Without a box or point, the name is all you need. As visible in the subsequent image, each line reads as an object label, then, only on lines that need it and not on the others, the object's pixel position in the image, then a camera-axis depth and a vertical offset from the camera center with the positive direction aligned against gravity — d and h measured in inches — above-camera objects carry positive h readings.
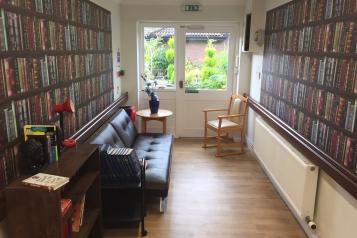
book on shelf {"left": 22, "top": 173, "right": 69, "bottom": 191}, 55.0 -23.2
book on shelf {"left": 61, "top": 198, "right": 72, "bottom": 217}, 59.4 -29.8
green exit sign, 183.0 +29.7
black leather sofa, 105.4 -41.0
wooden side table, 169.5 -32.7
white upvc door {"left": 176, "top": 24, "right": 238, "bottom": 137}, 193.9 -8.8
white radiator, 95.4 -40.5
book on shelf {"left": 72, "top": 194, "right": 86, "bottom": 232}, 74.7 -39.5
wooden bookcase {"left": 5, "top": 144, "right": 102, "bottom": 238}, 54.9 -28.3
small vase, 173.9 -27.9
